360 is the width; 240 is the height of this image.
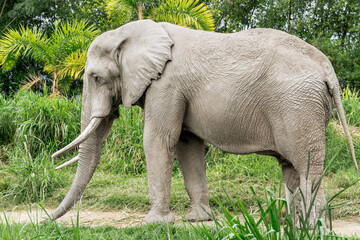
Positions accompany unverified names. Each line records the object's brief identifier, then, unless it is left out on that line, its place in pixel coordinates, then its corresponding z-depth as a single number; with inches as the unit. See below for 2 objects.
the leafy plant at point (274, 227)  162.6
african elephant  264.7
